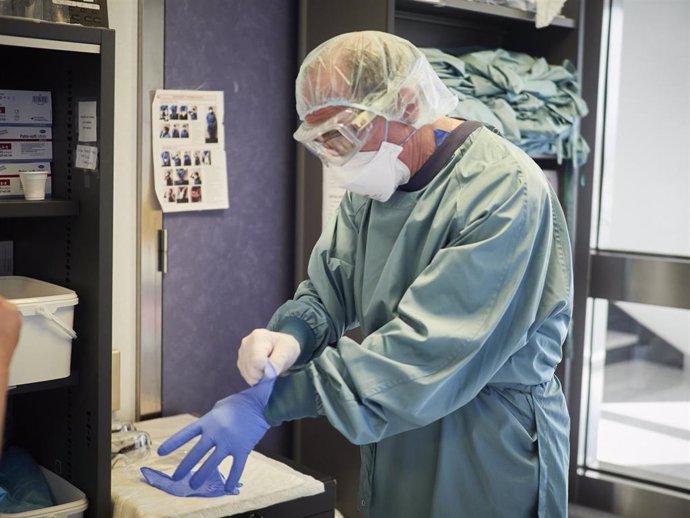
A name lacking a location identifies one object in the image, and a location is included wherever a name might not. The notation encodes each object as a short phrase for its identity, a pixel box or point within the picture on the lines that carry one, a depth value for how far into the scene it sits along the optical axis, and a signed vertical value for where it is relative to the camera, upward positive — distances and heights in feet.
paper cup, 6.53 -0.10
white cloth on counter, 6.69 -2.37
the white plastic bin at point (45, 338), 6.37 -1.16
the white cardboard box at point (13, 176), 6.84 -0.06
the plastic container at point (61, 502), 6.50 -2.36
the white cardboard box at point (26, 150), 6.88 +0.14
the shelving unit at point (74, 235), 6.27 -0.49
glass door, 10.30 -0.80
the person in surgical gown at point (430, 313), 4.93 -0.73
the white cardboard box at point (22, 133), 6.89 +0.26
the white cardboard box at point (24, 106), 6.87 +0.45
